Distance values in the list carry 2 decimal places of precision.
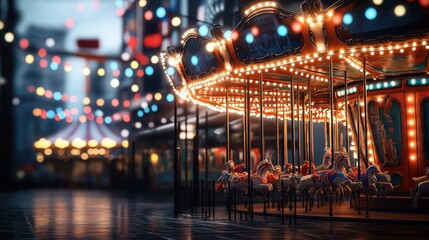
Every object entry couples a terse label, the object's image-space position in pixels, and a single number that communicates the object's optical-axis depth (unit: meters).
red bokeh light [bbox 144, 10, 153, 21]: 25.11
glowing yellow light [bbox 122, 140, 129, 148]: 55.62
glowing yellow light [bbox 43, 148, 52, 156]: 57.95
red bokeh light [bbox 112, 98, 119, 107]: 46.12
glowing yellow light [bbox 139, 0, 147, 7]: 23.51
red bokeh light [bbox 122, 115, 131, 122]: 55.30
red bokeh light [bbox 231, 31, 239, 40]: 19.41
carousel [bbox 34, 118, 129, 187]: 54.97
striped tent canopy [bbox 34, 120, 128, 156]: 54.75
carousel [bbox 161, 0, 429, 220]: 17.14
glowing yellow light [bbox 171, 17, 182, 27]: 22.89
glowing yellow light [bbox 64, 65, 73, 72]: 34.88
